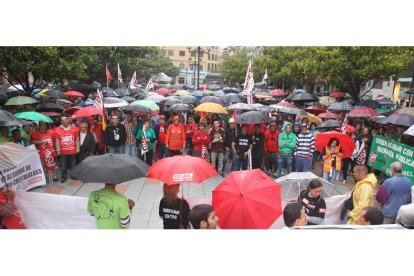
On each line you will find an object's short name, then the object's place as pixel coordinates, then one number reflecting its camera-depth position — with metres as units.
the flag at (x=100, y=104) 9.29
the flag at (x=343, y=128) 10.91
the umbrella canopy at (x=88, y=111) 10.17
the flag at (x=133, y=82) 18.14
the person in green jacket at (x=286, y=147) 10.16
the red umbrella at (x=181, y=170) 5.25
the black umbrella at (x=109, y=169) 4.95
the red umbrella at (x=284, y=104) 15.13
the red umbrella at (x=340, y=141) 9.67
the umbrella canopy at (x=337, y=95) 20.92
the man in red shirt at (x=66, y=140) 9.62
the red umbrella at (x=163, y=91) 23.88
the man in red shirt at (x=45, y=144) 9.23
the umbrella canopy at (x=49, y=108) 12.61
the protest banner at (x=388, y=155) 8.84
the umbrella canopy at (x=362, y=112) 13.48
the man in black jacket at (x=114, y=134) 10.41
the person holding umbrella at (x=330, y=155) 9.59
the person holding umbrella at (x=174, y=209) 5.30
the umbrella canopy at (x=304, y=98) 16.88
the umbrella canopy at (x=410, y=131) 8.40
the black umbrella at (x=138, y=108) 11.34
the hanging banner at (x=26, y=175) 6.49
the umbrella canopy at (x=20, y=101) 12.21
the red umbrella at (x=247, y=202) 4.95
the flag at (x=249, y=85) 12.20
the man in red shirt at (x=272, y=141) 10.79
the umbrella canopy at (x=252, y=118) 9.59
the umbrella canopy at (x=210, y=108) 11.57
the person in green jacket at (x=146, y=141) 10.61
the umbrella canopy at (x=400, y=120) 10.13
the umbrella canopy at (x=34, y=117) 9.31
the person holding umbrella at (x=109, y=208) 4.98
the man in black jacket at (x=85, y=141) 10.07
